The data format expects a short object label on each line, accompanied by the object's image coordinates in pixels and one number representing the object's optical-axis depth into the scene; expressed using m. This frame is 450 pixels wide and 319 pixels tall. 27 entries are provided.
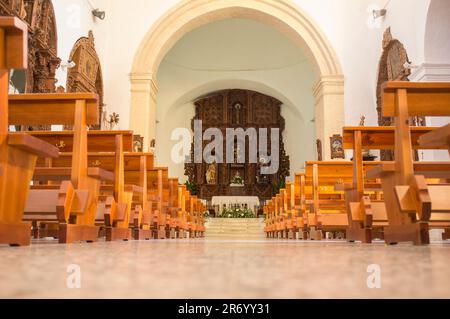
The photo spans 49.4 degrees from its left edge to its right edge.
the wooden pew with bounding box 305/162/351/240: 6.02
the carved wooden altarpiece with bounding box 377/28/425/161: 9.66
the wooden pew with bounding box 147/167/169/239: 6.52
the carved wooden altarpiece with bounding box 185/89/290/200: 18.41
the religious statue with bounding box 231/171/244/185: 18.42
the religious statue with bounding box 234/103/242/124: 19.06
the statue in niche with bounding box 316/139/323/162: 12.39
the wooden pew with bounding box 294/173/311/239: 6.64
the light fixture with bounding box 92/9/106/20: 11.24
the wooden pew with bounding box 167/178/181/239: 7.55
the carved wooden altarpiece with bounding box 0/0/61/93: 7.64
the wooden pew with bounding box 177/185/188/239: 8.33
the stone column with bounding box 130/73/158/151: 11.77
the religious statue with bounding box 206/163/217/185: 18.52
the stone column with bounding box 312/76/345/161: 11.75
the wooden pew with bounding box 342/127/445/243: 4.11
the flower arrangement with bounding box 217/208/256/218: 15.81
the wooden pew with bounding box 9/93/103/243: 3.64
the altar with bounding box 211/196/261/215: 16.81
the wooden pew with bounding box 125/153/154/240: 5.41
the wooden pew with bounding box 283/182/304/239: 6.95
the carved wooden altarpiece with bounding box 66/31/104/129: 9.98
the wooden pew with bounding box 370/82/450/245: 3.13
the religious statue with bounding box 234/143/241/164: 18.59
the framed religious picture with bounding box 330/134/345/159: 11.33
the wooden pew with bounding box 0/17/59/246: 2.67
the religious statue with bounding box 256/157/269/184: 18.45
